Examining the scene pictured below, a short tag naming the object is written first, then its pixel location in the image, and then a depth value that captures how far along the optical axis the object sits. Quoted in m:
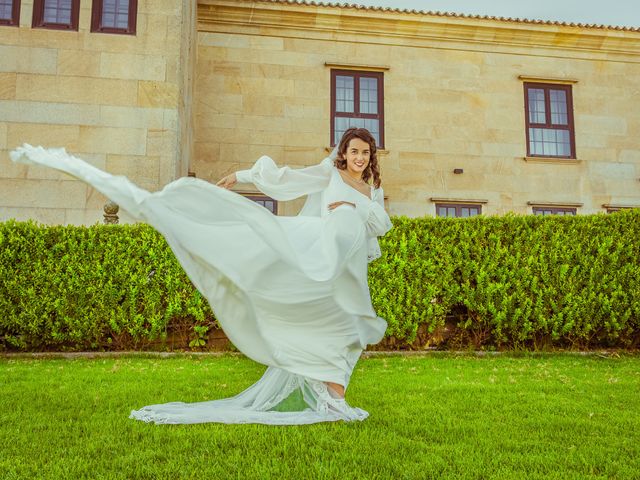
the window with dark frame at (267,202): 14.87
